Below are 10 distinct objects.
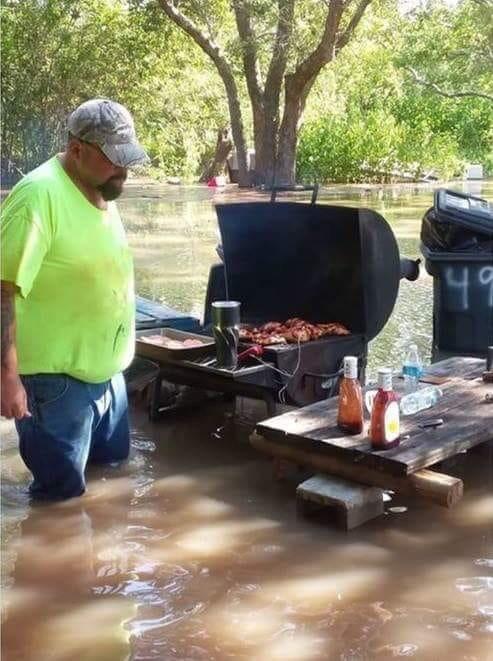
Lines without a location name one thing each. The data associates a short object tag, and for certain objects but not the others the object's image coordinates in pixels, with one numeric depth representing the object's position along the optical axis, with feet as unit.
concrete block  13.20
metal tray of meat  17.63
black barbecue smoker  17.24
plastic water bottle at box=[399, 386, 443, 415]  14.74
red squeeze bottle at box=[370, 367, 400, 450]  13.10
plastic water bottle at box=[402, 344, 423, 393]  16.11
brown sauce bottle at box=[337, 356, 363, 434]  13.85
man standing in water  12.46
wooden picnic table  12.77
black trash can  19.86
